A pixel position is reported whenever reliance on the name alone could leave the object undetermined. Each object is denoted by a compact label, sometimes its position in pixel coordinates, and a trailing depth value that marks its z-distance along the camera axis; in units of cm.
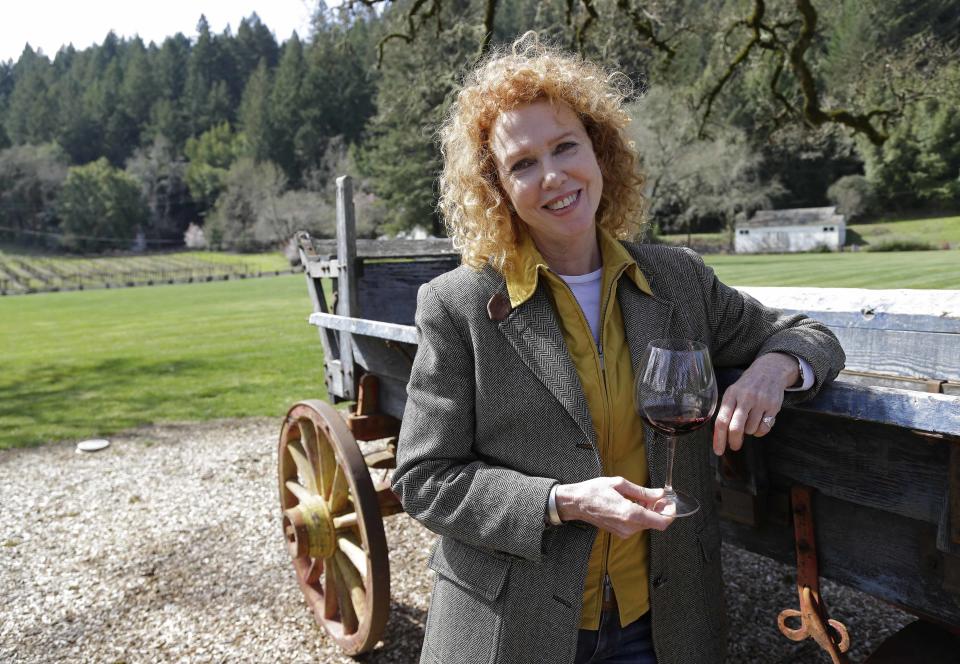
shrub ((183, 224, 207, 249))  9188
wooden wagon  148
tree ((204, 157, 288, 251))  7919
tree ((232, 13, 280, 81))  10694
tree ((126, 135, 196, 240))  9706
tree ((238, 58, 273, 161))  8562
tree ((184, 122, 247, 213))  9312
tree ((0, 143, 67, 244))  9119
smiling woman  161
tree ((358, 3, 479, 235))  4675
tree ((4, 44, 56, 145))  10186
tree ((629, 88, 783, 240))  3641
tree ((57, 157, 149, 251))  8906
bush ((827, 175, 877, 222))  4338
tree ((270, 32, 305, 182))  8431
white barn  4462
